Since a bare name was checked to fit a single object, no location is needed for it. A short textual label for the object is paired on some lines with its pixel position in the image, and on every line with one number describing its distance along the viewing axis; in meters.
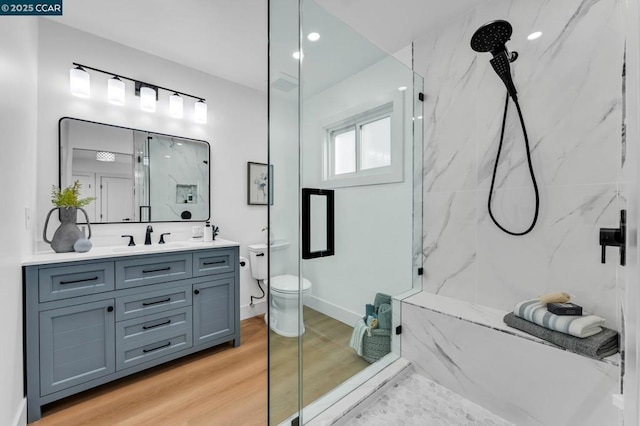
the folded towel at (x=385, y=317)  1.75
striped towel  1.12
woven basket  1.66
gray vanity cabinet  1.51
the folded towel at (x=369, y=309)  1.82
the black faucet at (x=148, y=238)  2.20
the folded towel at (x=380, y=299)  1.83
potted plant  1.77
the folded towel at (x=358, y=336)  1.67
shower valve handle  1.10
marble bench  1.07
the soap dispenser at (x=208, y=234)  2.44
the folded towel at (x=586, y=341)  1.07
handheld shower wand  1.23
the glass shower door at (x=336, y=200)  1.14
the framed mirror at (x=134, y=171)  2.01
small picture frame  2.94
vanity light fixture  1.94
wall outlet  1.54
